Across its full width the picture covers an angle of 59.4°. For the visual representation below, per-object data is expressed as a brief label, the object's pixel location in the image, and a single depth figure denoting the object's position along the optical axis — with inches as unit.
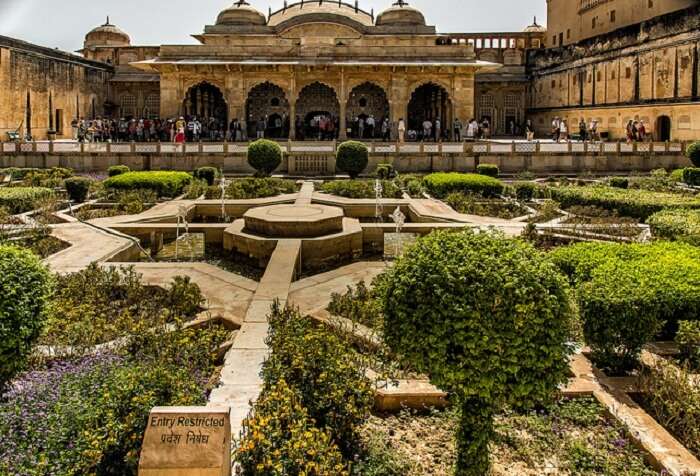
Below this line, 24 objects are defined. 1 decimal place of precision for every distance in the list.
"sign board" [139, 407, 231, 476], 119.0
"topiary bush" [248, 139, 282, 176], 717.3
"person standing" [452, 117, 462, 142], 1044.9
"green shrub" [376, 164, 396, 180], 738.2
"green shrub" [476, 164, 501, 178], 724.7
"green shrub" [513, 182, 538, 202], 578.2
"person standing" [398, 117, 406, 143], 937.7
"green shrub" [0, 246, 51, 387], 160.6
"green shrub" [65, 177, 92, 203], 545.6
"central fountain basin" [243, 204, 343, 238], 386.0
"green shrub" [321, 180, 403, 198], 576.1
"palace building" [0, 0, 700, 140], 962.7
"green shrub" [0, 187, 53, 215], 489.4
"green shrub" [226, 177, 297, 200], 576.7
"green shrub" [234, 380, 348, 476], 125.3
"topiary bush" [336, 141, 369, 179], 724.0
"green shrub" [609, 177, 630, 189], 636.1
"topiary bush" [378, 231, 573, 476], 133.1
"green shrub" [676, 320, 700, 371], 205.3
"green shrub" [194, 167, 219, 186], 687.1
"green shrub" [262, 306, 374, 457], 151.4
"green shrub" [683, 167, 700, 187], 658.0
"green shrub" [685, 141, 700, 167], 719.7
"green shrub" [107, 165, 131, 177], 693.3
